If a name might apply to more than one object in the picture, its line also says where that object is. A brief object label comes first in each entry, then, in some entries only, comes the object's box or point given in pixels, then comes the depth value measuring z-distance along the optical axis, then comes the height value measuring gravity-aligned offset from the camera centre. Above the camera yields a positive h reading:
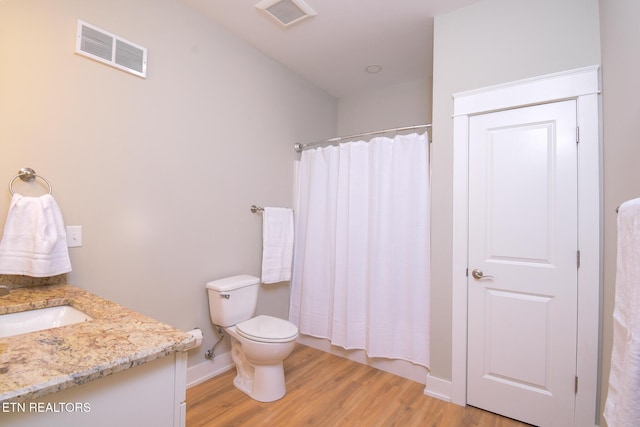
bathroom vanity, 0.59 -0.35
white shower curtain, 2.19 -0.22
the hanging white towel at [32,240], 1.25 -0.11
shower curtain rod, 2.86 +0.74
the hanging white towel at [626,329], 0.70 -0.28
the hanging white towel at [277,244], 2.50 -0.22
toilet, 1.85 -0.75
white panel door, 1.63 -0.23
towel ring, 1.34 +0.18
